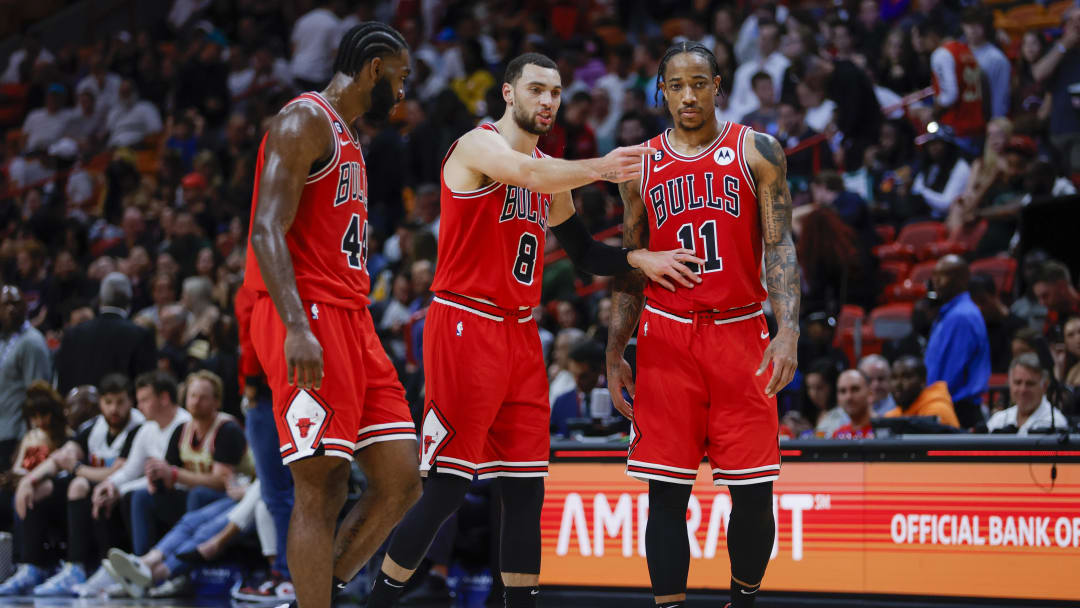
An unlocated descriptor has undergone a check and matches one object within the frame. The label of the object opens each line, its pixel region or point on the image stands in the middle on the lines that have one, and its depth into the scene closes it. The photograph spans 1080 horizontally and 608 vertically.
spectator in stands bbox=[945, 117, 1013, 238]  22.58
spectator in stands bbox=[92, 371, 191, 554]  18.14
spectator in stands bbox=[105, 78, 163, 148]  37.25
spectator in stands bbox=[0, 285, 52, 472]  21.12
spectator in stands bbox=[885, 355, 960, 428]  16.10
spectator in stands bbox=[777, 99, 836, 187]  24.95
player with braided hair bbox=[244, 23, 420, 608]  8.93
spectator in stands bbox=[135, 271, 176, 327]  26.08
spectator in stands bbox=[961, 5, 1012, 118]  25.58
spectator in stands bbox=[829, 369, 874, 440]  16.09
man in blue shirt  17.27
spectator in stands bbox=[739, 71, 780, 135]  26.23
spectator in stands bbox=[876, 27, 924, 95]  27.59
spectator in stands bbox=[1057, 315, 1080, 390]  16.56
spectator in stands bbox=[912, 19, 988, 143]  25.05
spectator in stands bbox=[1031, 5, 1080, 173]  24.02
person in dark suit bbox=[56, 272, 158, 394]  21.55
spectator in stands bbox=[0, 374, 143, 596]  18.56
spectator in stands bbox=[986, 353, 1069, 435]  14.85
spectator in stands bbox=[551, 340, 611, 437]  17.41
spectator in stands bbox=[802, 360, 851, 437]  17.58
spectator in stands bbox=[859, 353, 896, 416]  17.67
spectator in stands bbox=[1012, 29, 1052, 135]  25.03
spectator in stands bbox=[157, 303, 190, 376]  22.77
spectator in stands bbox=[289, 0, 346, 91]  35.16
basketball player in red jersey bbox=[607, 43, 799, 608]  10.01
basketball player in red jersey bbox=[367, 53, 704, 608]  10.12
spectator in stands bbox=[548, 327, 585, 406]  18.00
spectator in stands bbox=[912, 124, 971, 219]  24.17
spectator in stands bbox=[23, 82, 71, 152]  38.03
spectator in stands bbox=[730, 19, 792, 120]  27.55
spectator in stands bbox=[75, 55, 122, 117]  38.25
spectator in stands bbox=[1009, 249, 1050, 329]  18.59
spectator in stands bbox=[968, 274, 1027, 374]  18.56
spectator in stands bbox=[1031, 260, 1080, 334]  18.23
